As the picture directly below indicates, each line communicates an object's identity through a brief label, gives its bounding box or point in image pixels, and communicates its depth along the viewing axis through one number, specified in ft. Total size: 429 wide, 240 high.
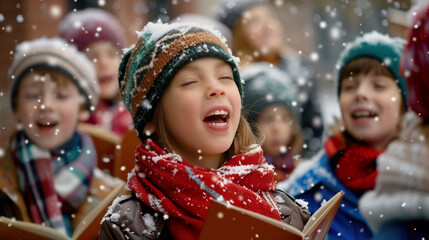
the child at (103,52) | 29.04
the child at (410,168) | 14.52
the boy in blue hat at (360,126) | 15.56
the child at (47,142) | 18.19
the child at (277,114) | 18.32
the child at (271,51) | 29.48
